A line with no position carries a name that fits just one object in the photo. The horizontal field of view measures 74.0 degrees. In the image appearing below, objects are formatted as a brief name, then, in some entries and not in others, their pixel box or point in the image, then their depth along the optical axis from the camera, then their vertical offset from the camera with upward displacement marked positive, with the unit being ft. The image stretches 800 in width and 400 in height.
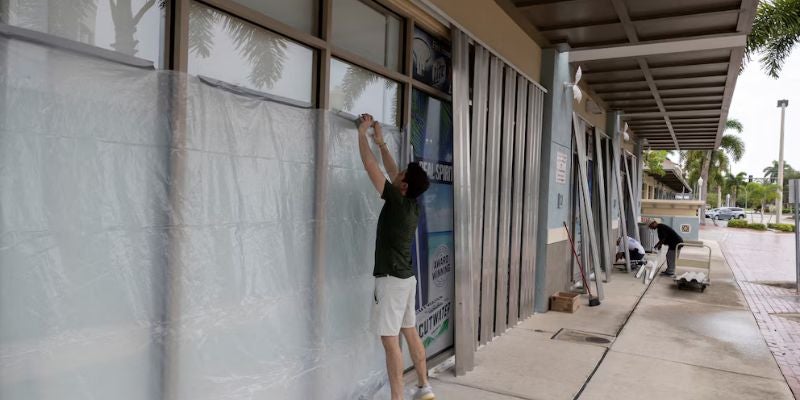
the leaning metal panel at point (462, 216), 14.93 -0.52
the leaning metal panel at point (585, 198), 26.63 +0.13
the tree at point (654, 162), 105.52 +8.12
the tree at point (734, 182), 230.48 +9.58
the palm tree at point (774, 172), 355.44 +23.18
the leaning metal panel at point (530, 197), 21.47 +0.10
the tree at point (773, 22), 46.78 +16.27
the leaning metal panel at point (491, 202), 17.43 -0.12
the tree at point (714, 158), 136.98 +12.55
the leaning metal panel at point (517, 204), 20.25 -0.19
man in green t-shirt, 11.26 -1.17
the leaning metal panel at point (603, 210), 33.19 -0.56
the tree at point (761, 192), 175.94 +4.25
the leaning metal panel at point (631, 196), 47.00 +0.47
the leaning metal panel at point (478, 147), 16.21 +1.58
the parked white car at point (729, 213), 165.15 -2.90
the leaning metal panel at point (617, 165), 38.55 +2.66
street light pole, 117.80 +10.18
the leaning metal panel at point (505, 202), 18.84 -0.11
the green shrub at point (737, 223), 120.67 -4.39
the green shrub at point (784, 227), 111.51 -4.71
